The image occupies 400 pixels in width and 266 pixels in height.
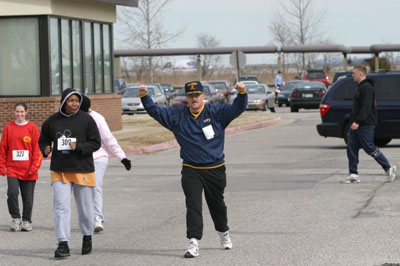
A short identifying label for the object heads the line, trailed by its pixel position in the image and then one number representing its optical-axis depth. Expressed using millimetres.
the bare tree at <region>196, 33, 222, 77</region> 113062
